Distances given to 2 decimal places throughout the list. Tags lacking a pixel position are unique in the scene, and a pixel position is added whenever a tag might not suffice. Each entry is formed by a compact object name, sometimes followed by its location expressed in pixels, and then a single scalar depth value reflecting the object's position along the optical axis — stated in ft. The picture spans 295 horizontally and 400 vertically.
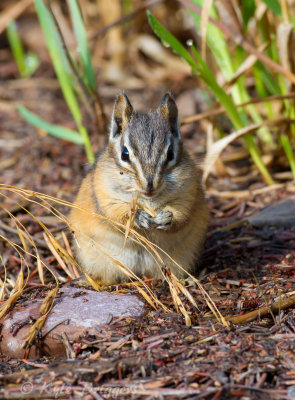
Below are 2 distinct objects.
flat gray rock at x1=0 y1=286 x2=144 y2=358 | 21.90
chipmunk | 23.70
